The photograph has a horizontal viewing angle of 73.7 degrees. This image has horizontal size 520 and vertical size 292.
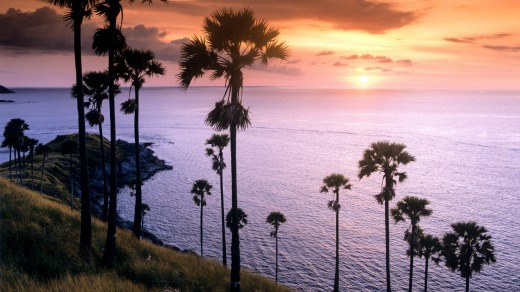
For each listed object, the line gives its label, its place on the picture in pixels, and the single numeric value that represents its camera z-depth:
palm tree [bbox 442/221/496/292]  29.28
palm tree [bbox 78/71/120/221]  26.31
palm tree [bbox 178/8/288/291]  14.05
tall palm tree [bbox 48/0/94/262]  13.88
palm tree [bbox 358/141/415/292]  26.75
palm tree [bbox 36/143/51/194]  56.69
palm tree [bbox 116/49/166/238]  22.20
